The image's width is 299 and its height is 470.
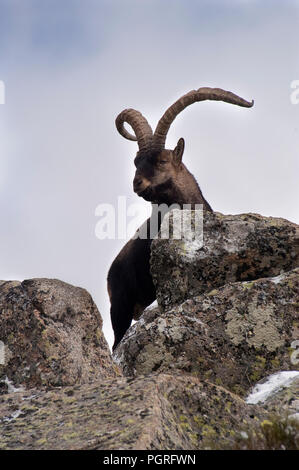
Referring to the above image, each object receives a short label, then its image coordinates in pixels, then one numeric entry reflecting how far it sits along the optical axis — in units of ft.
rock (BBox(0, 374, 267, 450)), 22.72
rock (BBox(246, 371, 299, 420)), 28.19
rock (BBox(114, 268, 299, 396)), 37.04
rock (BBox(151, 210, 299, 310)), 45.80
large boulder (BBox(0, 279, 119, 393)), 33.09
